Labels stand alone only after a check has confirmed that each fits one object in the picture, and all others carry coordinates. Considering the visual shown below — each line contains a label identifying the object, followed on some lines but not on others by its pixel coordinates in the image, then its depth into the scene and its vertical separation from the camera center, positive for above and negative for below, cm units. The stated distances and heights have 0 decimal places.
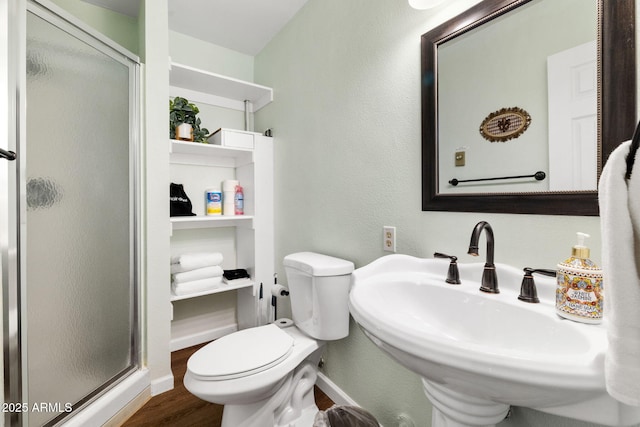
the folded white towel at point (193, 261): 183 -31
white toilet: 108 -61
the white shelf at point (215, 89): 186 +92
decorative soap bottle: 60 -17
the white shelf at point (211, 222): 178 -6
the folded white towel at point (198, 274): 181 -40
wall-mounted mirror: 69 +32
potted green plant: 184 +64
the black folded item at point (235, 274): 204 -45
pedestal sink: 44 -27
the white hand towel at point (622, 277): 36 -9
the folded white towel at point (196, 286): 179 -47
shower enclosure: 97 +1
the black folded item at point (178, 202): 181 +8
